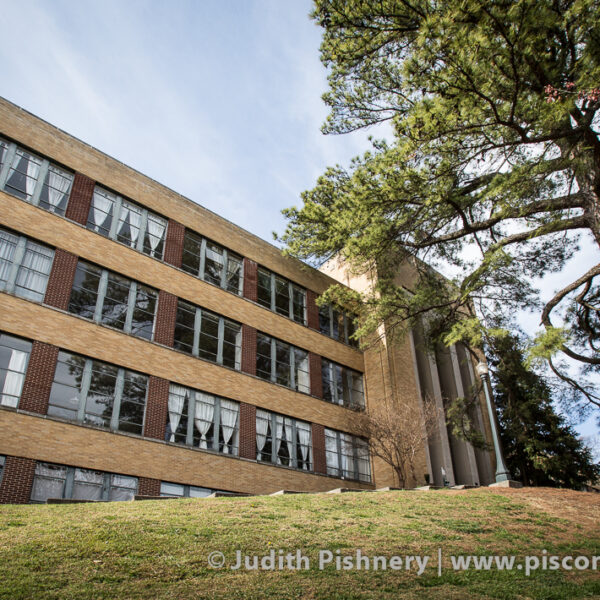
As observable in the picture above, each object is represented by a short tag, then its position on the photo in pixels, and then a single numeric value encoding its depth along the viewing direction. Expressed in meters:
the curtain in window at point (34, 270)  16.25
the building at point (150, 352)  15.41
